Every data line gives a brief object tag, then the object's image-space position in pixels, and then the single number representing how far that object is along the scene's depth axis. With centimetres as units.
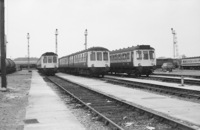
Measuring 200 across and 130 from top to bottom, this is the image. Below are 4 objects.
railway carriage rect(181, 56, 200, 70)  5193
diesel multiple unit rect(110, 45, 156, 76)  2959
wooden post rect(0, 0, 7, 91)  1722
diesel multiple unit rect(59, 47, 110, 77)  2992
